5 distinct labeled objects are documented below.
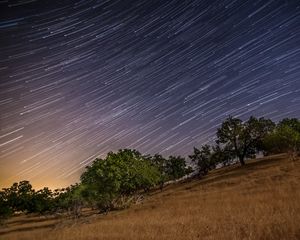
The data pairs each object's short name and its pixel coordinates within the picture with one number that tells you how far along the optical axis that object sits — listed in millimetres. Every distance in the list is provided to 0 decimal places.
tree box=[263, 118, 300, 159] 45156
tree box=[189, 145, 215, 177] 63752
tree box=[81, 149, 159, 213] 31637
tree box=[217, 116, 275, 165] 51448
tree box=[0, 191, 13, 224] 38825
